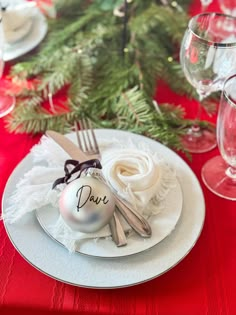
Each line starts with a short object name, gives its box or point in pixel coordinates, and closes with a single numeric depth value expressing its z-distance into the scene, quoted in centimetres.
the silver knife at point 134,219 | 52
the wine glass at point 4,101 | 72
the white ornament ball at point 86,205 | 49
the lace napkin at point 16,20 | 81
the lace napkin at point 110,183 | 52
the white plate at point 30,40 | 81
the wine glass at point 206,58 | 63
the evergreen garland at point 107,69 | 72
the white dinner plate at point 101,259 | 49
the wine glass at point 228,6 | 94
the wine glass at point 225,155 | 57
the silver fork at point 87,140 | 63
